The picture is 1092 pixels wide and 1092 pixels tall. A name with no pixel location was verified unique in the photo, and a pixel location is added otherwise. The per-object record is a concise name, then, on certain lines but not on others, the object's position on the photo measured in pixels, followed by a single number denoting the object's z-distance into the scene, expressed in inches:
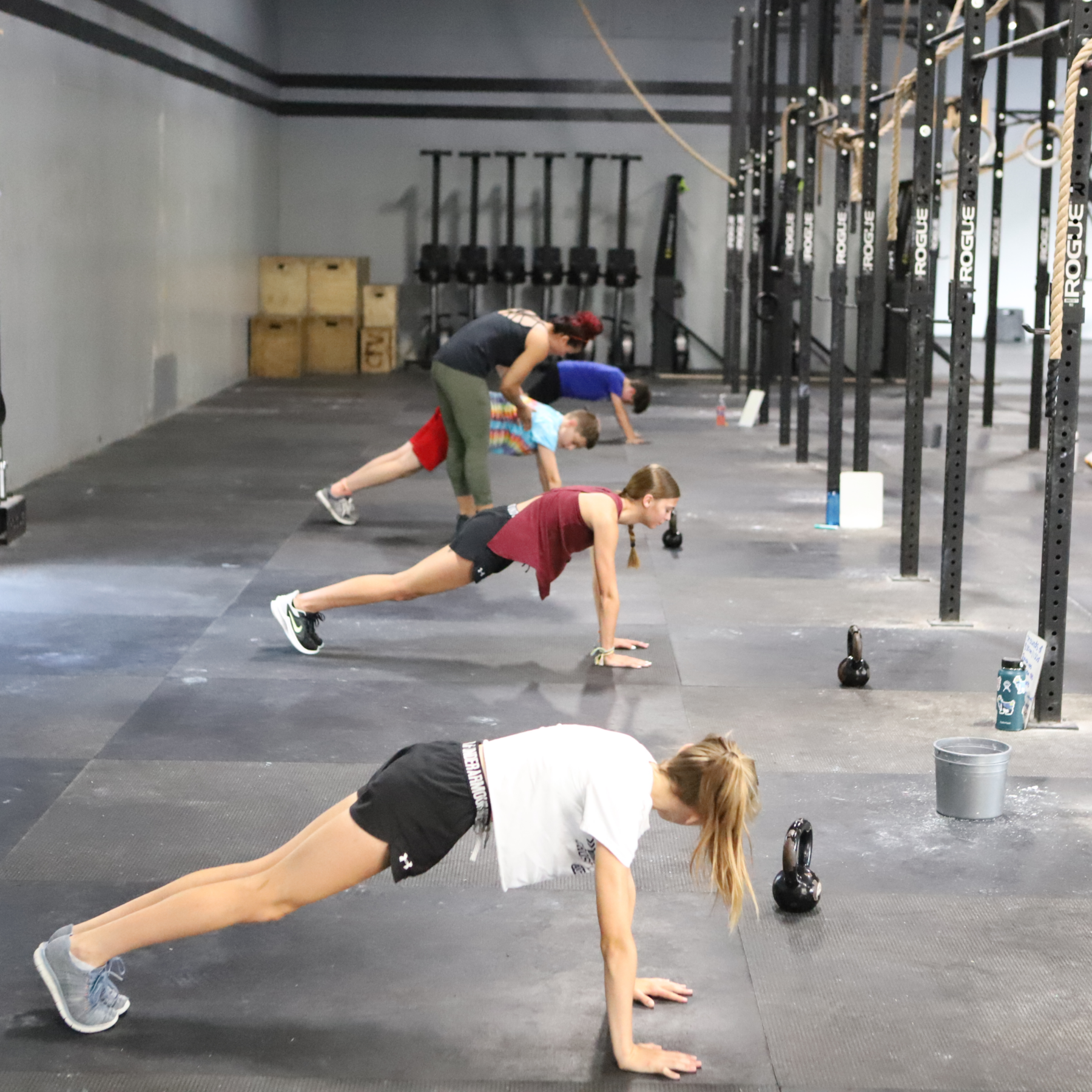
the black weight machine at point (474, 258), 717.9
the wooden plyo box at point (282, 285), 699.4
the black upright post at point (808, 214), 407.5
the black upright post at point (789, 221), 469.7
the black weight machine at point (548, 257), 713.6
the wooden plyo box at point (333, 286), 703.7
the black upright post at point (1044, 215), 450.3
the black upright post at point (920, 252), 263.4
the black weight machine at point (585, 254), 714.2
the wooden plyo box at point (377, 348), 722.8
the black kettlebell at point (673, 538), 320.2
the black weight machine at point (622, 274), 718.5
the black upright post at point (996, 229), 465.1
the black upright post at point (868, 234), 331.0
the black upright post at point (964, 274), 238.2
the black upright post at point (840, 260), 362.0
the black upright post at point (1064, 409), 191.9
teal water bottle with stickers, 196.9
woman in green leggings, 313.0
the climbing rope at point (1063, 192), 190.5
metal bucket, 167.2
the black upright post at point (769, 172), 538.9
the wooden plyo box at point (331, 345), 717.9
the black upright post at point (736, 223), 637.9
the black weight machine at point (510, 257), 715.4
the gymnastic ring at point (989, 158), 432.7
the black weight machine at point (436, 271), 716.7
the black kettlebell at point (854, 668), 215.6
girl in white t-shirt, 114.0
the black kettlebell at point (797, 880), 142.7
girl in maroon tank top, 206.5
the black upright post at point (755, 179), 566.3
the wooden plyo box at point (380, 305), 714.2
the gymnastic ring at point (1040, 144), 442.6
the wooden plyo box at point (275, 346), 687.1
